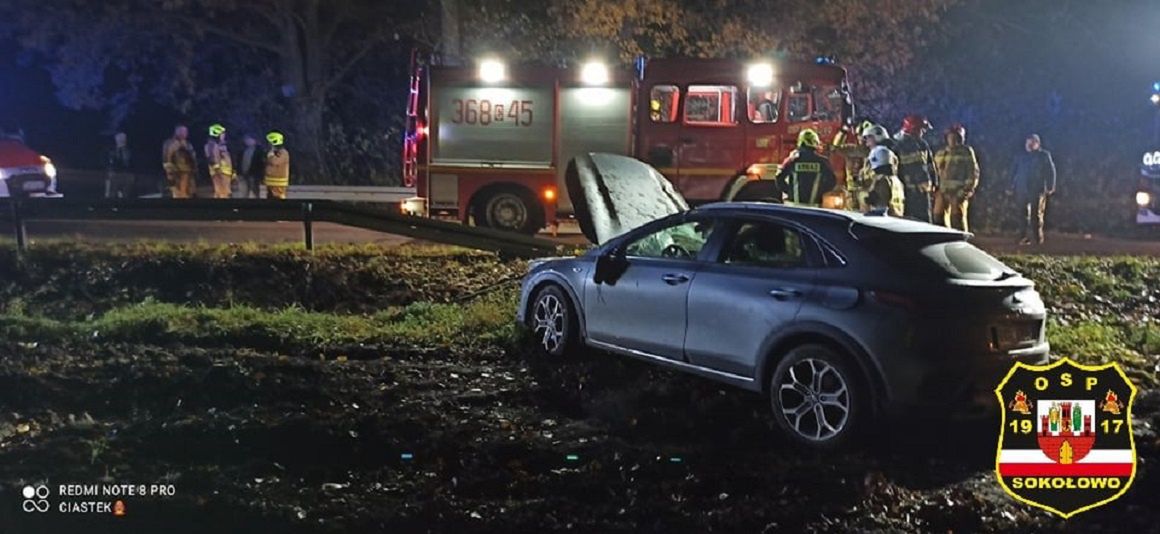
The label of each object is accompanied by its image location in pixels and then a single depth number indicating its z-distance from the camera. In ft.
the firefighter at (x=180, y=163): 50.49
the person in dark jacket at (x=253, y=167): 51.96
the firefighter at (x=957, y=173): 41.32
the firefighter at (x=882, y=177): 34.30
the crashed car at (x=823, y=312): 17.25
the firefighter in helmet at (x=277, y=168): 51.01
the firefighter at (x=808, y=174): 34.83
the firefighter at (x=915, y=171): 38.29
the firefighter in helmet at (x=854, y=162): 38.45
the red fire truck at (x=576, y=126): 45.85
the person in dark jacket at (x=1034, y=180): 45.21
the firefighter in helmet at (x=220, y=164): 51.90
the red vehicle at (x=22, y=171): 50.98
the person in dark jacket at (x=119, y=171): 61.11
